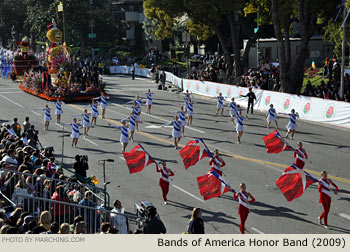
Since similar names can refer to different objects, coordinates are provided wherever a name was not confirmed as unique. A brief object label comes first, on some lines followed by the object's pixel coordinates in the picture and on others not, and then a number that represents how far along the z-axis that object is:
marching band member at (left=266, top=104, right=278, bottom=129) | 26.62
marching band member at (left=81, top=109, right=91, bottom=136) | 26.06
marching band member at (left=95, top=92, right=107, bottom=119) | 31.24
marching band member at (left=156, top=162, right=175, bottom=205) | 16.22
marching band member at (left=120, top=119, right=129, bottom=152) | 22.98
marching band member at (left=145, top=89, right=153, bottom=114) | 32.28
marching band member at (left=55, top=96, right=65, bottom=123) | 29.58
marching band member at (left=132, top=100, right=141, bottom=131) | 27.24
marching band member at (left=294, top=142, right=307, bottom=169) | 17.78
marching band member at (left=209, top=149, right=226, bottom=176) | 16.67
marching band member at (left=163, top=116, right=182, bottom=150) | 23.44
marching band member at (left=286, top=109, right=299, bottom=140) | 24.36
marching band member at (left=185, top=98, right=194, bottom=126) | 28.62
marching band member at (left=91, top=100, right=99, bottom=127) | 28.69
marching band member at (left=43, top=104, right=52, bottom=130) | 27.77
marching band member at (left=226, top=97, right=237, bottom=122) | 28.96
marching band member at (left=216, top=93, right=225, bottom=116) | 31.09
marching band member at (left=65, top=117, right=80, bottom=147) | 24.09
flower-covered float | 39.25
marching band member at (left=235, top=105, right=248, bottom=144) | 24.05
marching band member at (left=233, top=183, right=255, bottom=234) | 13.66
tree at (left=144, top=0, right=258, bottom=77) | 39.81
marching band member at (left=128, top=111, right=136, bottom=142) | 25.06
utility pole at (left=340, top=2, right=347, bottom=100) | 29.08
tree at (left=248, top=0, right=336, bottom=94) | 33.25
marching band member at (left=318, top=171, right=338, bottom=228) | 14.07
